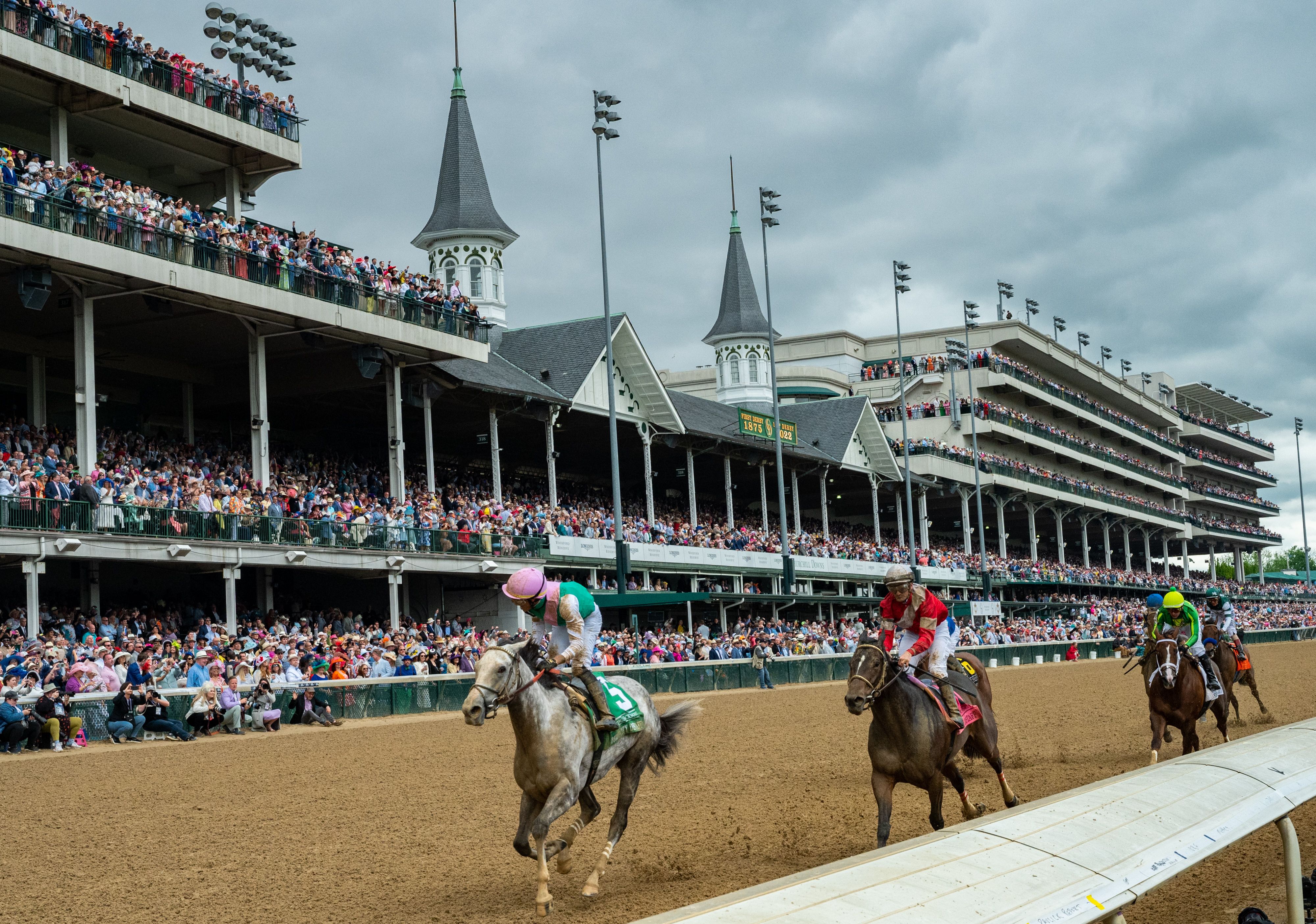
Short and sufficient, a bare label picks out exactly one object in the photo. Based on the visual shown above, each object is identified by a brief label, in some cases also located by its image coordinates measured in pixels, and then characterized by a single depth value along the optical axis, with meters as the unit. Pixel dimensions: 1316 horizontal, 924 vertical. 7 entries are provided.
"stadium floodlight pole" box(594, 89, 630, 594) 33.69
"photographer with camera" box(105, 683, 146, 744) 17.84
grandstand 24.31
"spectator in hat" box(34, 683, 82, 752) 16.77
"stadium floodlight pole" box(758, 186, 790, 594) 42.28
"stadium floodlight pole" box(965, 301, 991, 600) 57.03
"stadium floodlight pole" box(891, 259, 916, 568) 50.16
